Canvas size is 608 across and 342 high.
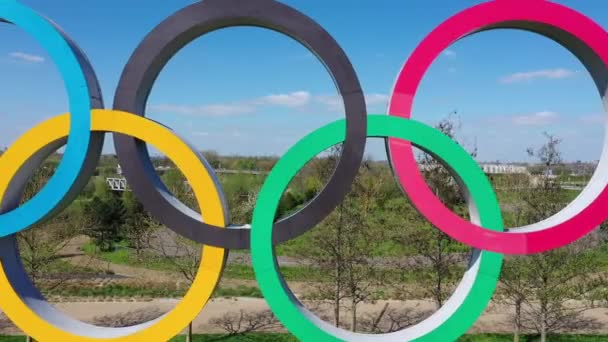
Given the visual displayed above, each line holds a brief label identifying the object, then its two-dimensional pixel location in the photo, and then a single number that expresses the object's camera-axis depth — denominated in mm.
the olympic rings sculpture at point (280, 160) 7148
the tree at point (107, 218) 27806
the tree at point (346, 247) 15414
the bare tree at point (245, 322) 16333
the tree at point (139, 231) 18530
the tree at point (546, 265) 14273
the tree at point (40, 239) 15336
